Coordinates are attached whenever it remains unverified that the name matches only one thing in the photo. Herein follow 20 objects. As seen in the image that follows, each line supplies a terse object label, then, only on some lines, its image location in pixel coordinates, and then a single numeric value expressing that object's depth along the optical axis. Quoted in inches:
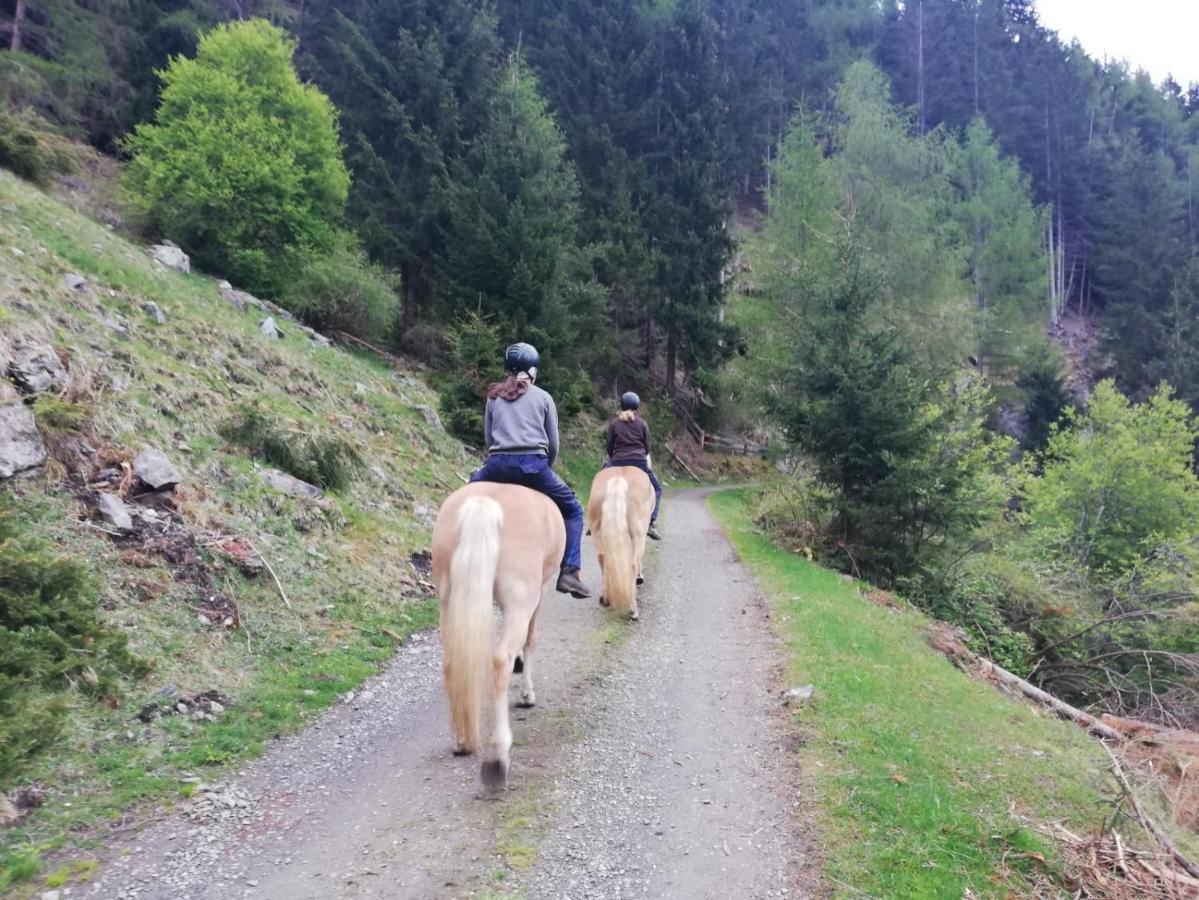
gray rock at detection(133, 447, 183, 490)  285.0
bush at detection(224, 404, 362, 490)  386.0
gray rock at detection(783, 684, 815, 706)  250.8
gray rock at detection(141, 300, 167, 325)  456.8
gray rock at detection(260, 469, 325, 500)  362.0
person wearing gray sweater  216.5
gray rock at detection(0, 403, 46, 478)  242.2
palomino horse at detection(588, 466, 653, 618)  337.7
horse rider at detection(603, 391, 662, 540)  396.5
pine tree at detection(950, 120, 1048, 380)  1653.5
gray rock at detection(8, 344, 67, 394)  278.2
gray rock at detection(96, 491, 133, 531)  257.9
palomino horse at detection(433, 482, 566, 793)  165.5
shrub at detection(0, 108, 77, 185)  597.1
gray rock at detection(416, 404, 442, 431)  685.3
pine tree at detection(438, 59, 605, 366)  815.1
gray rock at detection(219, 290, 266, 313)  667.4
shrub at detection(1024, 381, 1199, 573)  829.8
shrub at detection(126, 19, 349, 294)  762.8
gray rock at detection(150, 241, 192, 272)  682.8
